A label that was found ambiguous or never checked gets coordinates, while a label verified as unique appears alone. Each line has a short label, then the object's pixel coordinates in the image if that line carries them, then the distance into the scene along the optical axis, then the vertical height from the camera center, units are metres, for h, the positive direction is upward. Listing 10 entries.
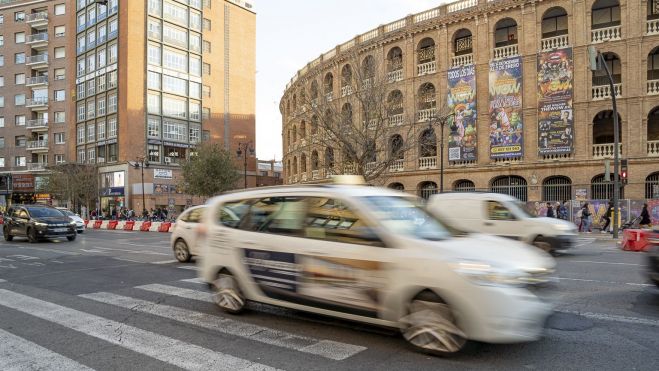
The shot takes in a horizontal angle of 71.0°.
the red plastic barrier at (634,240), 15.40 -1.56
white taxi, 4.29 -0.75
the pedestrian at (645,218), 20.86 -1.11
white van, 12.75 -0.73
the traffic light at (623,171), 20.22 +1.00
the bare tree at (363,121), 22.05 +3.77
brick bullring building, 26.03 +6.36
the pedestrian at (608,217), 22.41 -1.13
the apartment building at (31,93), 62.28 +14.67
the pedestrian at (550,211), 23.39 -0.85
